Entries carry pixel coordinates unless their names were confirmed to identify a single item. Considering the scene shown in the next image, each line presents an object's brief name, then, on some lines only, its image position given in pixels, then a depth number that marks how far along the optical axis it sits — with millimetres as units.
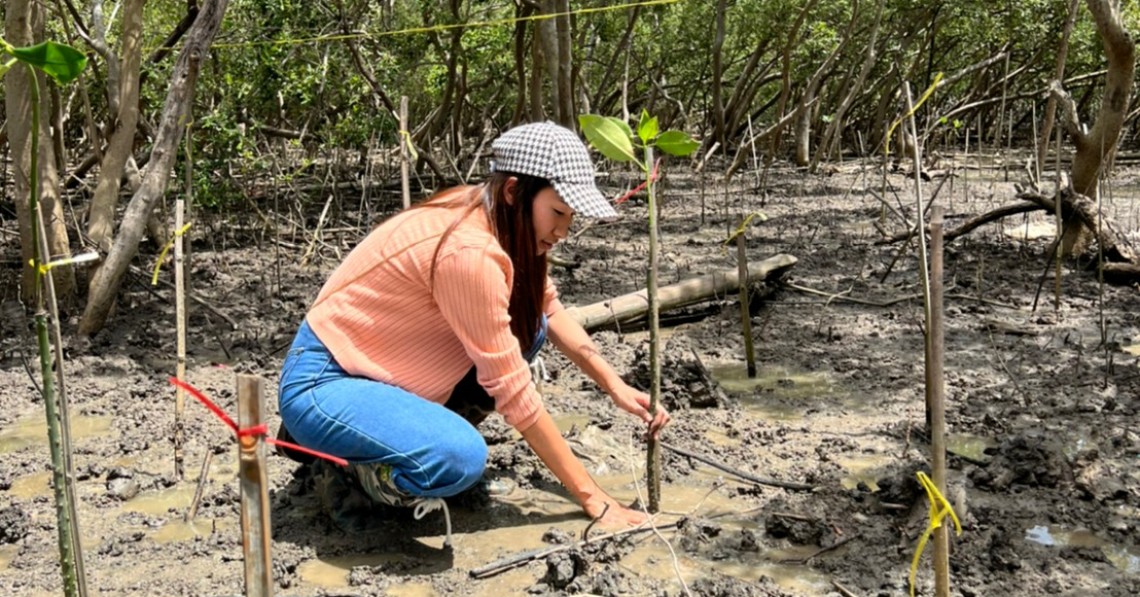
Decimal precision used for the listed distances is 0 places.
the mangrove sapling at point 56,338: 1363
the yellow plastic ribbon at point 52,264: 1615
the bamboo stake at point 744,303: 4484
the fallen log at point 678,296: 5168
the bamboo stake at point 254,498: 1472
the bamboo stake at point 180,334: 3324
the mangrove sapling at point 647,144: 2787
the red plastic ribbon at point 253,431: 1480
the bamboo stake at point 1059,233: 5340
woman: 2760
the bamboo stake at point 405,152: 4336
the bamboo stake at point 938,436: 1983
